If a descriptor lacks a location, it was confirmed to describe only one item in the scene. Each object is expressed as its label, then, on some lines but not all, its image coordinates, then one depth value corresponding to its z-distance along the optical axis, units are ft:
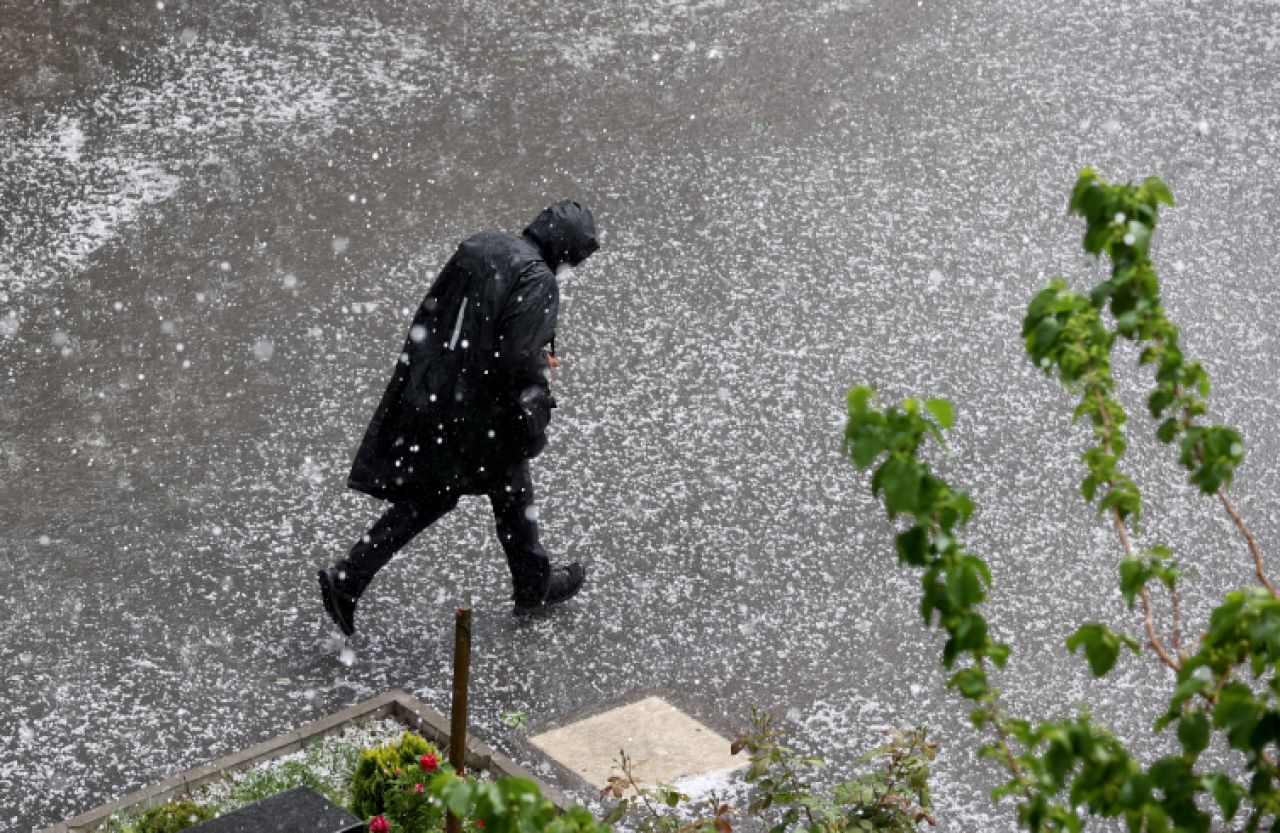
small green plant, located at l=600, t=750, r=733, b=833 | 27.24
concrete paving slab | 37.99
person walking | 40.32
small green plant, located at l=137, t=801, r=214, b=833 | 33.35
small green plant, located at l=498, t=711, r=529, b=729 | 39.29
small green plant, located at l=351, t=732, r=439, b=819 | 33.78
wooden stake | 25.84
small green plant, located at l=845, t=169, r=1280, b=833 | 15.92
